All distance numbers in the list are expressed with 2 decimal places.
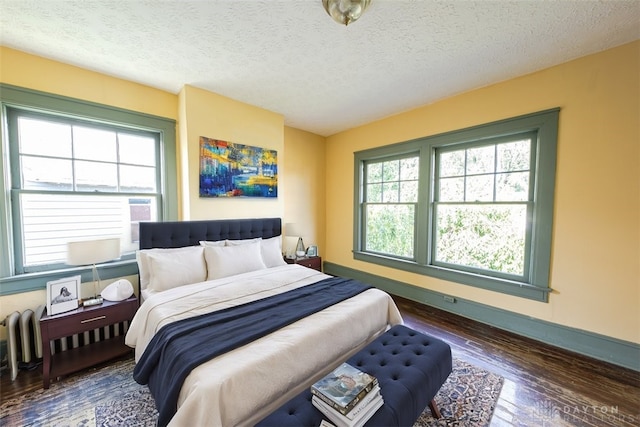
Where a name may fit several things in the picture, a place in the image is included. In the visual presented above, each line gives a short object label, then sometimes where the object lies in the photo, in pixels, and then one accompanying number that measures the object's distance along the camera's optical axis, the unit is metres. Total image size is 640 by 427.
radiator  1.89
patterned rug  1.56
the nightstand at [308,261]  3.55
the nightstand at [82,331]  1.82
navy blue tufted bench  1.10
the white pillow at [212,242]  2.74
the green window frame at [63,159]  2.06
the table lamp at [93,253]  2.01
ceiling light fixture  1.54
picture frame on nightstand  1.94
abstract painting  2.92
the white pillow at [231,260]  2.50
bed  1.17
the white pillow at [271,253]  2.98
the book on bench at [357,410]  1.04
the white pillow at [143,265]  2.32
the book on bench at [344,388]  1.08
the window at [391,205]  3.62
